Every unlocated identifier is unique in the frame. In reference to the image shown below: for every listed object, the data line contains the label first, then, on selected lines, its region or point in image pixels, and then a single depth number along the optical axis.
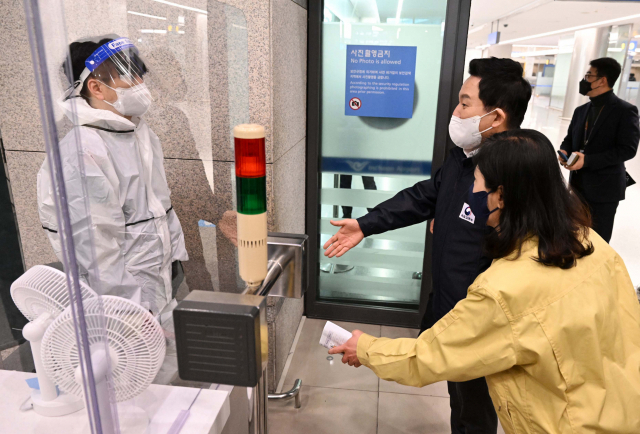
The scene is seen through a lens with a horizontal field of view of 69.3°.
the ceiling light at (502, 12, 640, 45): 7.78
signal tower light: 0.67
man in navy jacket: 1.57
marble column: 0.69
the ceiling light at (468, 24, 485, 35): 12.18
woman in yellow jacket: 1.03
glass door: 2.56
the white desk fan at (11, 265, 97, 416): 0.70
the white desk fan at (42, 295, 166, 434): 0.62
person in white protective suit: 0.58
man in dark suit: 3.23
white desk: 0.75
